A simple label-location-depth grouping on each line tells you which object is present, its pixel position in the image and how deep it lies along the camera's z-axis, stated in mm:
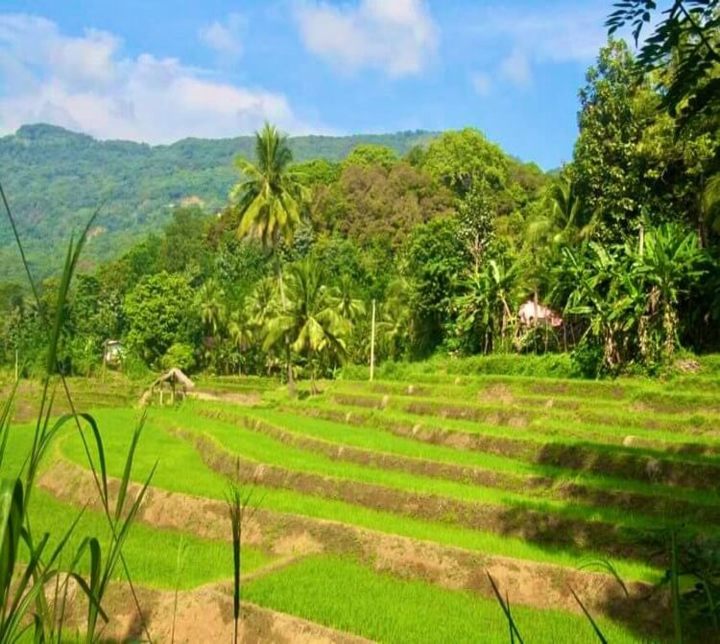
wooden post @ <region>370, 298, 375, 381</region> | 26125
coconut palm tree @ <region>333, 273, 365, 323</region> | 34844
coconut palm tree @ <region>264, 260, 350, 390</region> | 27234
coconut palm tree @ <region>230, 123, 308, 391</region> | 29141
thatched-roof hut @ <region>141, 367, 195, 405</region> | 30358
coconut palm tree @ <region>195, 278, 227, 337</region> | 45344
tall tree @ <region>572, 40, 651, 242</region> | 21484
